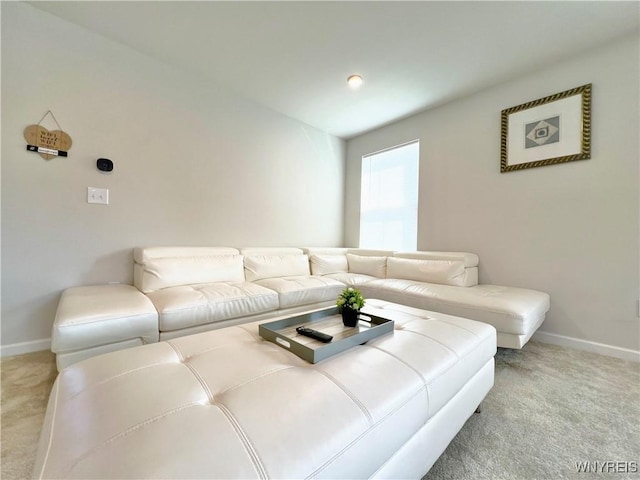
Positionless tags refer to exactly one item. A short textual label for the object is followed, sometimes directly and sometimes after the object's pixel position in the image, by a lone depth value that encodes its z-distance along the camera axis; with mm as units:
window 3316
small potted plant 1277
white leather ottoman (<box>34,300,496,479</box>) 504
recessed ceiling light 2475
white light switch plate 2068
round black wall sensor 2084
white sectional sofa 1413
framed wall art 2125
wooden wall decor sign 1849
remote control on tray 1059
